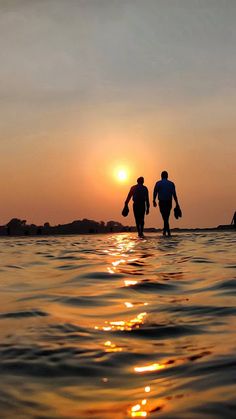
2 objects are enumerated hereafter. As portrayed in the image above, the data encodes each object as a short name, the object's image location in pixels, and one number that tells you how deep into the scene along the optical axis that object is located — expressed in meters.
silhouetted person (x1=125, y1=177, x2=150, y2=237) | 20.30
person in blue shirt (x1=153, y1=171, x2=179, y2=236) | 19.62
